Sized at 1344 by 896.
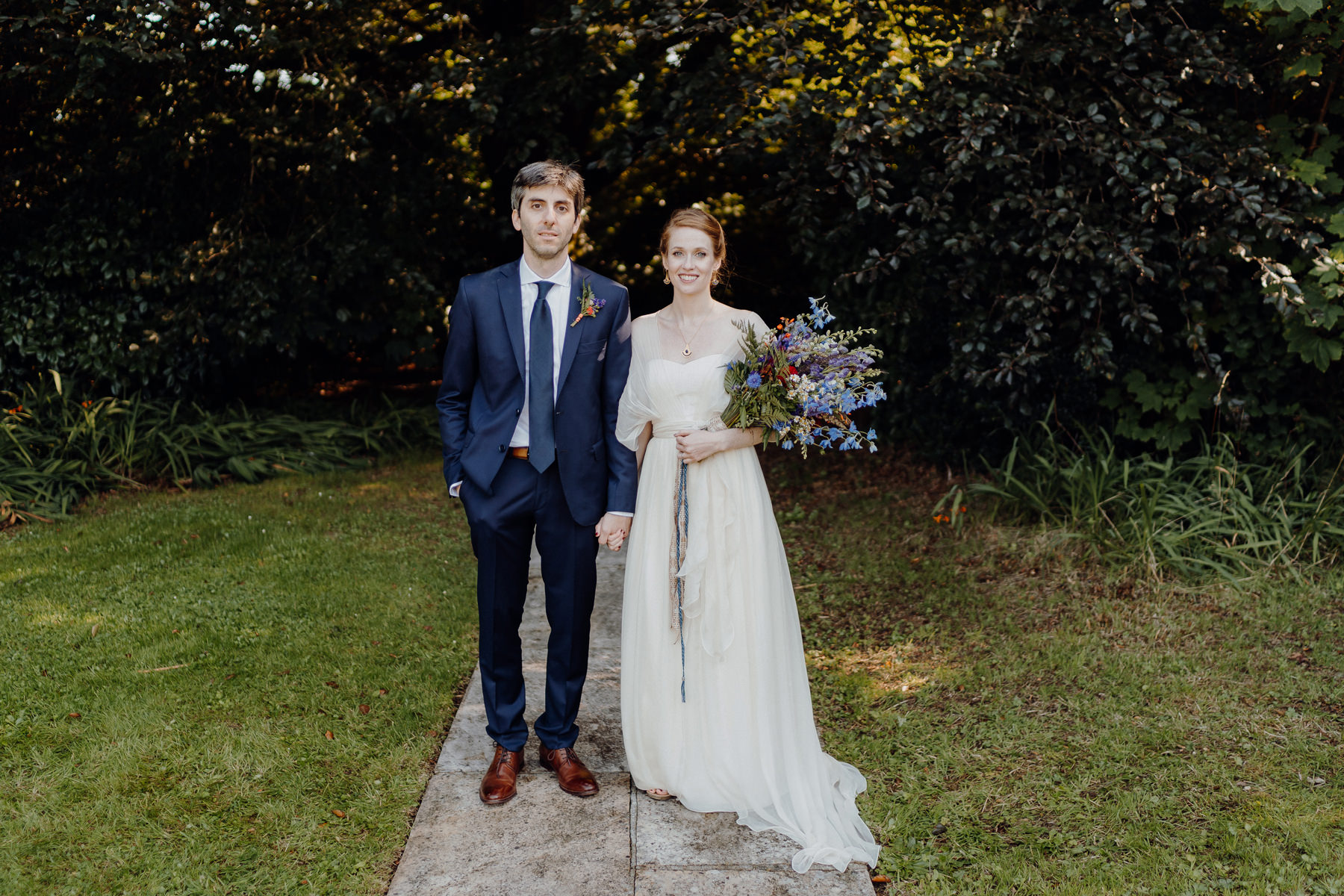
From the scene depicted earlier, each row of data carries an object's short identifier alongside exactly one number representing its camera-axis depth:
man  3.04
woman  3.16
